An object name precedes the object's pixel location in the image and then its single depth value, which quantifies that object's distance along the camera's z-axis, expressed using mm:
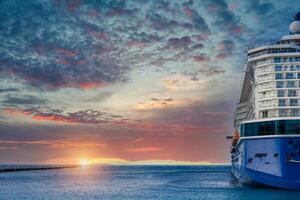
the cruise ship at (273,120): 48906
